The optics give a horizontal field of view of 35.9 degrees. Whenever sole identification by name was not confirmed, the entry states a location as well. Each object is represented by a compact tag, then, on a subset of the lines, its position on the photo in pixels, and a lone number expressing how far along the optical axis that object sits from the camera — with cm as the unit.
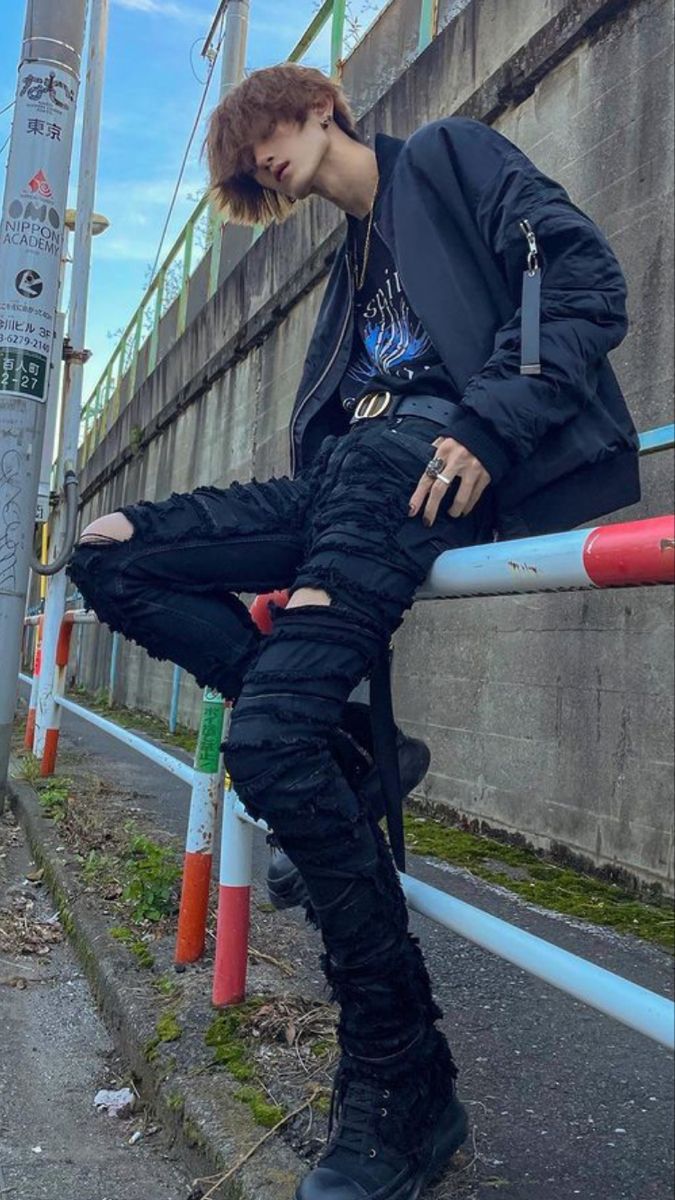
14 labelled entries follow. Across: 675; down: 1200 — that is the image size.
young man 141
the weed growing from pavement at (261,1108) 166
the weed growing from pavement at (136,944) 239
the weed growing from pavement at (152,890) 267
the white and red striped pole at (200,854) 235
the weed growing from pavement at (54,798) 399
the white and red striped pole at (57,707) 477
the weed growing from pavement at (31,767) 470
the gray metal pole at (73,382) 489
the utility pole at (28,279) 454
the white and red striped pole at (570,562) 100
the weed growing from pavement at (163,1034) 196
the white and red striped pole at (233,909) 207
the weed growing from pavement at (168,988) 219
